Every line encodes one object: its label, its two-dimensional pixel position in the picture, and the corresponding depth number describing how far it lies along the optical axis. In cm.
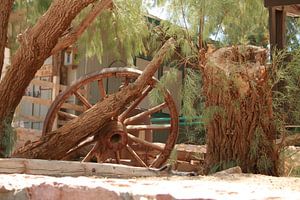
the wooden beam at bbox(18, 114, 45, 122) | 1043
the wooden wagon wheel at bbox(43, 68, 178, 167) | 687
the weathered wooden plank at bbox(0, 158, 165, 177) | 480
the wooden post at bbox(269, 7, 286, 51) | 758
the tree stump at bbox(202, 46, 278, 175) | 470
